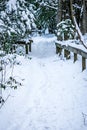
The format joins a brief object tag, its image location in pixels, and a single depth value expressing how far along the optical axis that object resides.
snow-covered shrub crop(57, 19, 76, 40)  13.83
